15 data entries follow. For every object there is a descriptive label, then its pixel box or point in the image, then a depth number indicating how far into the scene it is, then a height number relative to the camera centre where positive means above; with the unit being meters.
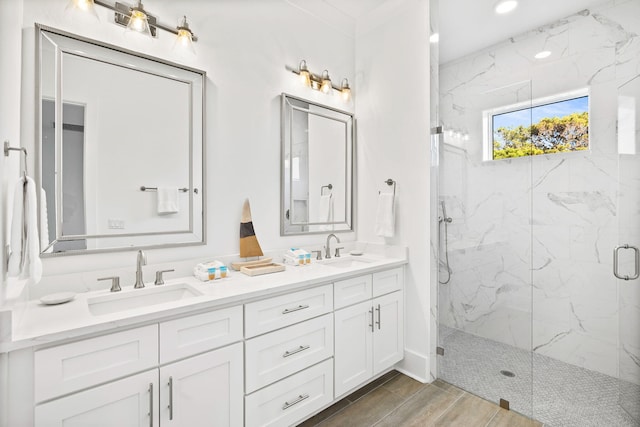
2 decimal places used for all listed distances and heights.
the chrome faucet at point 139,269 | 1.54 -0.28
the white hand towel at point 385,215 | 2.41 -0.01
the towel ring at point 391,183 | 2.47 +0.25
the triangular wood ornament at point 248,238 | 2.03 -0.16
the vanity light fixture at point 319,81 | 2.35 +1.07
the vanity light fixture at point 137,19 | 1.53 +1.04
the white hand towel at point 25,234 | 1.06 -0.07
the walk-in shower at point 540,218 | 2.08 -0.03
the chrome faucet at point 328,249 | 2.44 -0.28
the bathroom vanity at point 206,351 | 1.04 -0.59
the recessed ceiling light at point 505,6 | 2.24 +1.53
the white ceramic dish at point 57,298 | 1.29 -0.35
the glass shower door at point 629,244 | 1.80 -0.18
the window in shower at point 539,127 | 2.12 +0.61
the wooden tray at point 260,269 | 1.84 -0.34
